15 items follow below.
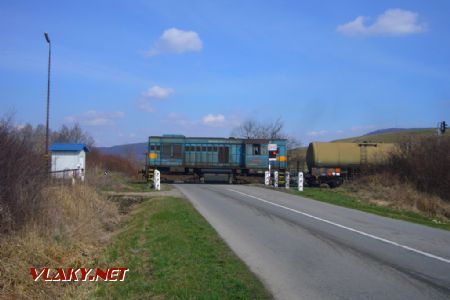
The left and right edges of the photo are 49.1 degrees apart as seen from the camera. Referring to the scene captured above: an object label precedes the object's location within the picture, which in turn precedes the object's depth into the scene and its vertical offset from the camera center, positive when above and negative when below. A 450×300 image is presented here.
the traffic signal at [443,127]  33.72 +2.36
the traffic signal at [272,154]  35.41 +0.41
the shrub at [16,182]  9.73 -0.50
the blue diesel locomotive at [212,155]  41.22 +0.37
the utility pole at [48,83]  25.86 +4.07
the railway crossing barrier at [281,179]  38.39 -1.51
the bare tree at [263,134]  77.25 +4.14
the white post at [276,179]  34.52 -1.36
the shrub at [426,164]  27.30 -0.19
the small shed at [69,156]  27.59 +0.14
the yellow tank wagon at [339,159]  37.75 +0.10
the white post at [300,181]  31.03 -1.33
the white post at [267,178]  37.28 -1.40
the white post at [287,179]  32.69 -1.28
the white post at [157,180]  30.26 -1.29
